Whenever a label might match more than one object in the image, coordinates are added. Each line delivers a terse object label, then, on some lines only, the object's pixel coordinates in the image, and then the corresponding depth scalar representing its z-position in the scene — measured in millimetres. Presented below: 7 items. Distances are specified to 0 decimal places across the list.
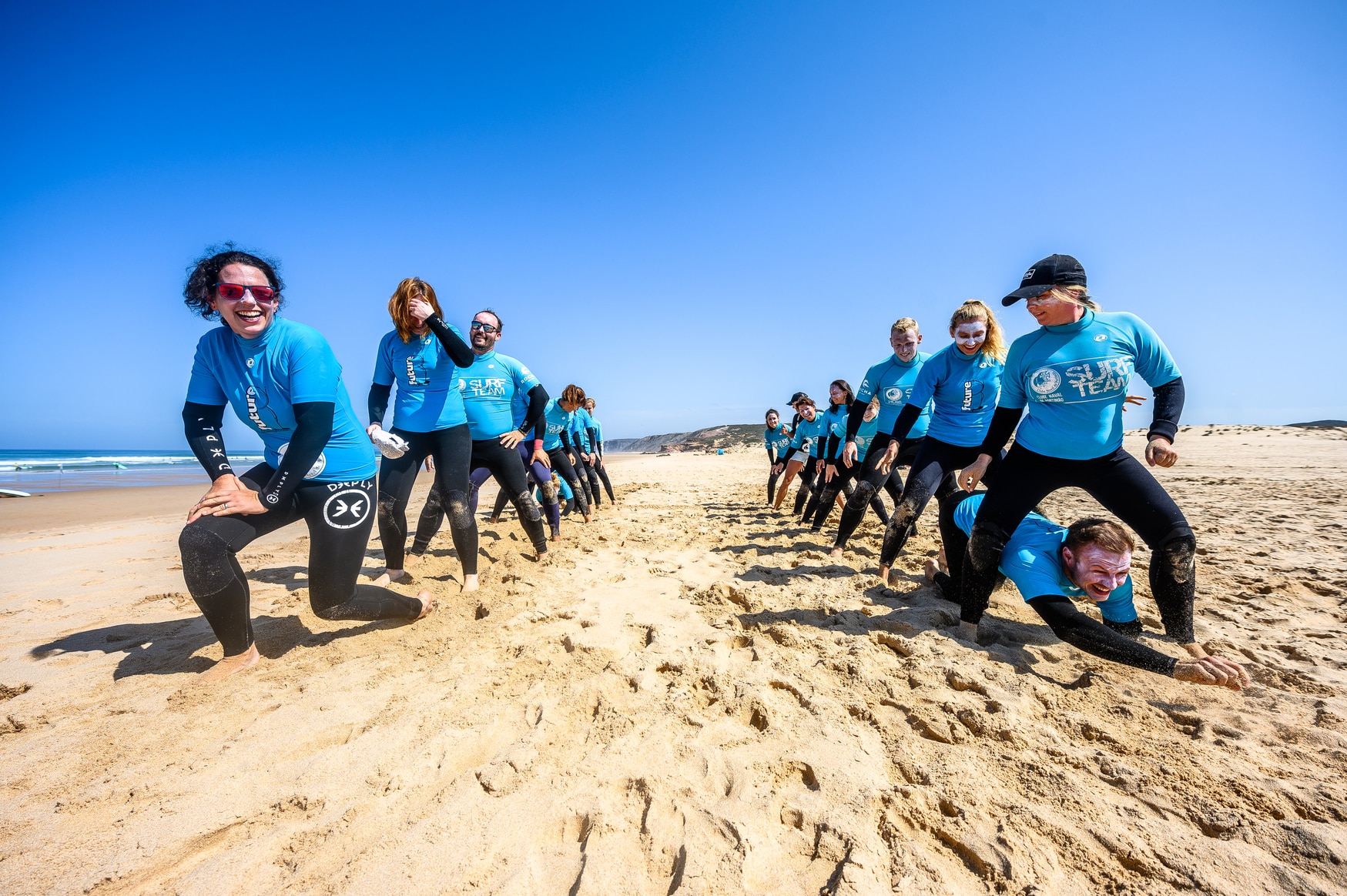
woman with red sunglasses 2443
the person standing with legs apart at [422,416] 3617
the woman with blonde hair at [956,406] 3711
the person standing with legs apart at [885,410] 4230
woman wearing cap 2443
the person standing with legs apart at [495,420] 4184
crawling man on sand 2113
